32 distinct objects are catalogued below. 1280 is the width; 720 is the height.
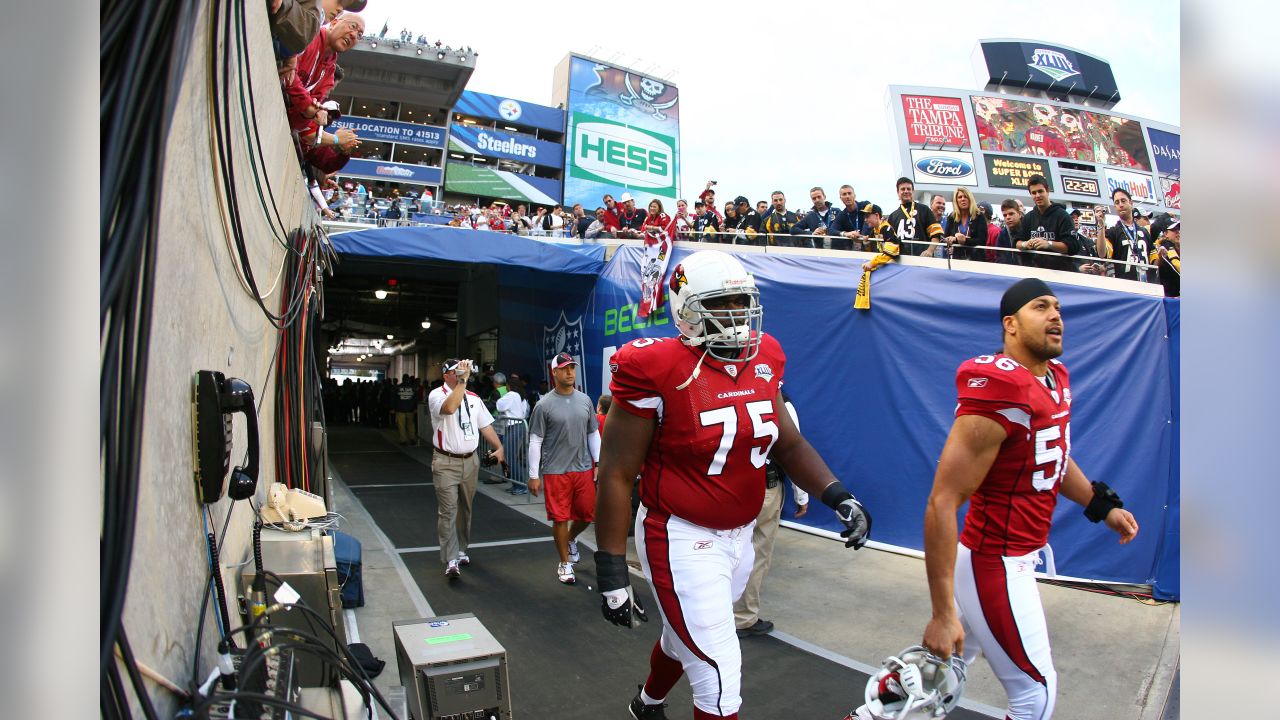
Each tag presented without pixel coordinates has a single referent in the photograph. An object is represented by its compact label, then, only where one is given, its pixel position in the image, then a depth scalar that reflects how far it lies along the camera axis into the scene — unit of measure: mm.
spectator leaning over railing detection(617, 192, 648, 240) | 14125
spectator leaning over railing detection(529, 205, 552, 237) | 17725
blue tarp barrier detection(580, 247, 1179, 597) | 6352
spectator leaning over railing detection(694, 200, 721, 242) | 11205
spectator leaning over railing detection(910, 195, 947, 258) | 9680
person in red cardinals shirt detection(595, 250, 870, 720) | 3098
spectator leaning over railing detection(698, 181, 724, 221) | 12438
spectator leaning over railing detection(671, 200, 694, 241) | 11194
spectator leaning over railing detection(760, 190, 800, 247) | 10123
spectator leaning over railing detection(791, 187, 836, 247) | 10502
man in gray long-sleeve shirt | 7066
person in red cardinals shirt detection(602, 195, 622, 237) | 14141
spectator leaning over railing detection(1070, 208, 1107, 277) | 7102
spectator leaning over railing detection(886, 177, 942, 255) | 8617
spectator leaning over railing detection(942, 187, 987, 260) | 7953
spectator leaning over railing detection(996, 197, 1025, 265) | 8188
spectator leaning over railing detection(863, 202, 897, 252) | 8477
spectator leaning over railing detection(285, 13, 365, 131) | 4953
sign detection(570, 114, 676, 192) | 48312
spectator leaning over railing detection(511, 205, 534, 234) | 17078
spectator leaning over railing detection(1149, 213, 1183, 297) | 6770
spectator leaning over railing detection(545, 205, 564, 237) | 16883
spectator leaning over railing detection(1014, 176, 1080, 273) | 7344
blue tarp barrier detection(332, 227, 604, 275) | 11570
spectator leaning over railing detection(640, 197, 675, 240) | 10758
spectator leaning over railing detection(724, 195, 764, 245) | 11188
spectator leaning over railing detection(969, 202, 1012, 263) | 7941
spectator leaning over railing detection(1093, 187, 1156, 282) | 7886
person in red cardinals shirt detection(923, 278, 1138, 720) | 2957
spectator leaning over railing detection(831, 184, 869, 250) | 9516
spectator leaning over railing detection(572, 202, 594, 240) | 15981
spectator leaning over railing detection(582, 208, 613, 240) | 13766
